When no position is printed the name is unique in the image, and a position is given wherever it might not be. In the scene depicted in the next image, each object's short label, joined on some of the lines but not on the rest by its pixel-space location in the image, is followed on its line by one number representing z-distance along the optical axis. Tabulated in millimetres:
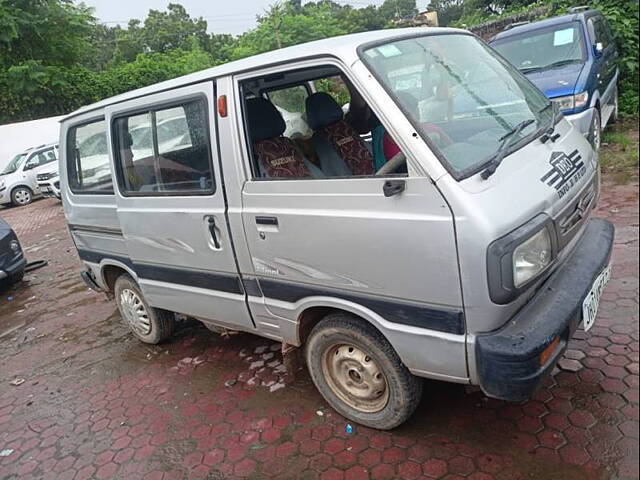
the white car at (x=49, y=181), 13531
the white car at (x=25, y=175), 15773
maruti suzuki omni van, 2168
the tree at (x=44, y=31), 22516
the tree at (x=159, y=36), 48375
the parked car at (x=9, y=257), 6918
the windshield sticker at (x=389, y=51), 2594
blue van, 5340
